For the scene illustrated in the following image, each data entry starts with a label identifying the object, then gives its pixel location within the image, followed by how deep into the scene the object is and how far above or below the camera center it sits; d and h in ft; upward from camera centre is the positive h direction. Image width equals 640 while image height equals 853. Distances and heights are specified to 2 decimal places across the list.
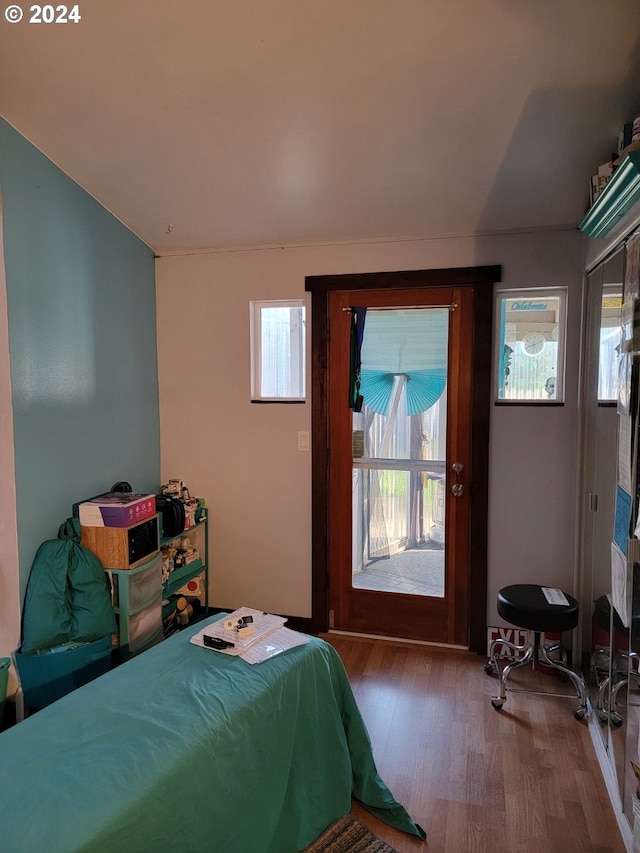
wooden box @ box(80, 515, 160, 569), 8.28 -2.28
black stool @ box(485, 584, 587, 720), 7.75 -3.28
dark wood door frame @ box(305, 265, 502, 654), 9.25 -0.12
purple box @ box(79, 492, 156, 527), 8.29 -1.77
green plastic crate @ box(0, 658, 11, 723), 7.03 -3.73
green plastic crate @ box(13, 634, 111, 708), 7.35 -3.86
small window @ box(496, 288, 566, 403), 9.22 +1.04
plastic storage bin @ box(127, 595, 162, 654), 8.50 -3.81
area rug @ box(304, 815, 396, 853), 5.46 -4.72
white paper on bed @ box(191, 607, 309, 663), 5.92 -2.85
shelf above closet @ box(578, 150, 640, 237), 5.18 +2.36
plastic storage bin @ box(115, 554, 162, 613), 8.28 -3.05
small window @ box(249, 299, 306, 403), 10.55 +1.07
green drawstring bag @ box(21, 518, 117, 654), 7.53 -2.93
